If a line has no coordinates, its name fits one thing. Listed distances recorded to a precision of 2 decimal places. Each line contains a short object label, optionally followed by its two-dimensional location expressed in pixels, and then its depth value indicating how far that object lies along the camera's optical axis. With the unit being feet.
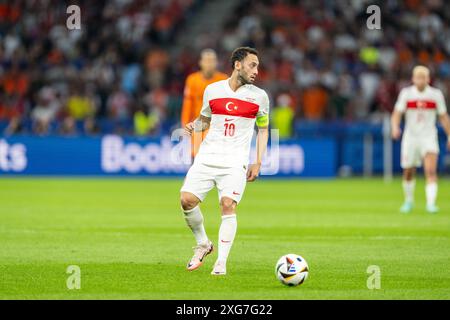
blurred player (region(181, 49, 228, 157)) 57.98
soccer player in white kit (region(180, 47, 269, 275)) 37.01
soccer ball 33.37
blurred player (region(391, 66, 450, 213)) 63.72
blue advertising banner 99.45
